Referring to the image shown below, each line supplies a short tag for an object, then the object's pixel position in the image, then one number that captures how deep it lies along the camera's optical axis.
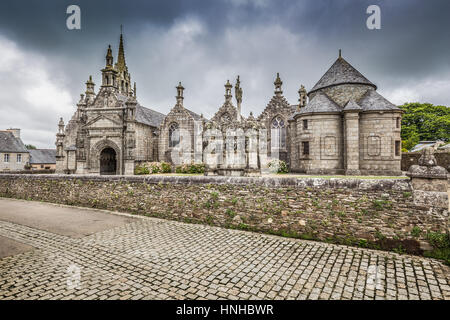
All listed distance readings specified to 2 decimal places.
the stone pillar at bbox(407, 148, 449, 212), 5.40
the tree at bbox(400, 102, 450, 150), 37.91
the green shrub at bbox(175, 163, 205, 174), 20.70
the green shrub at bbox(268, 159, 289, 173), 19.11
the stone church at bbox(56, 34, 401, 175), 14.55
